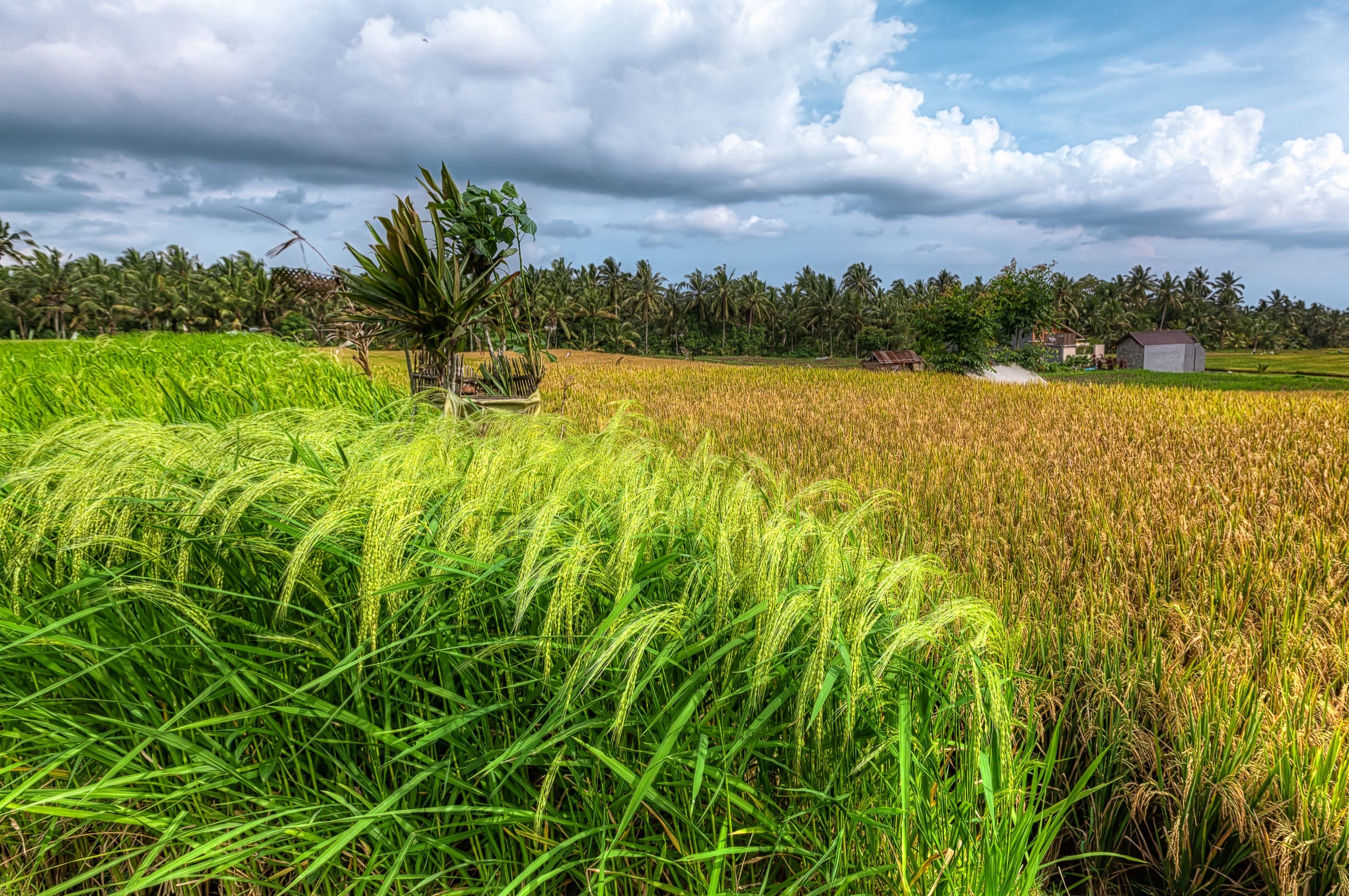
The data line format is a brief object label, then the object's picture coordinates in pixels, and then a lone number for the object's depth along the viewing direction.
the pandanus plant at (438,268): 5.67
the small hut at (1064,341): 71.88
